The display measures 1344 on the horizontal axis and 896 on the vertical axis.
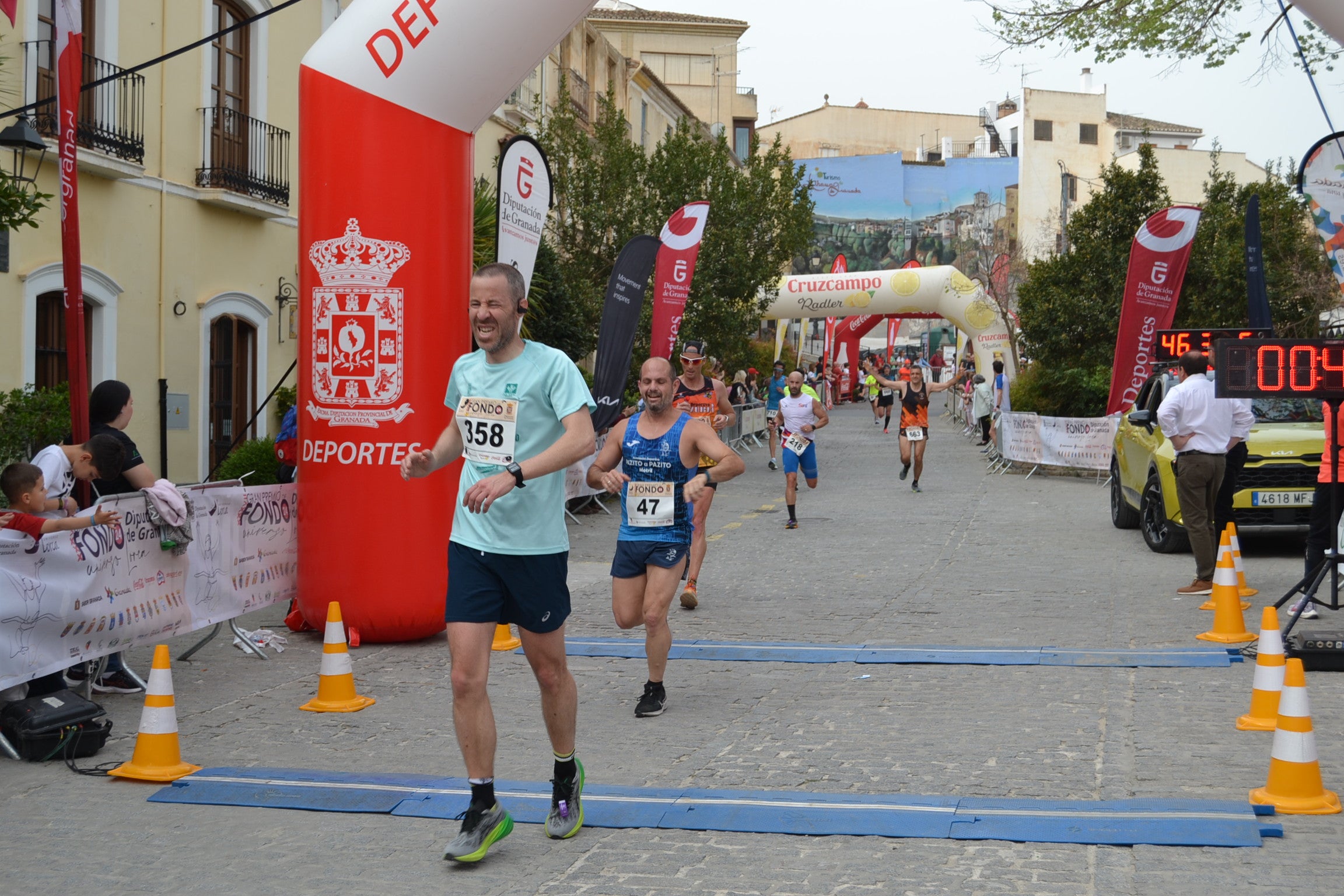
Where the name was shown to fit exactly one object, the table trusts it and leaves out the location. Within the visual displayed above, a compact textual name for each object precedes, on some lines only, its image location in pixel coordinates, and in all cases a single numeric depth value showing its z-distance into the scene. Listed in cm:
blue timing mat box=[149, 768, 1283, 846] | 491
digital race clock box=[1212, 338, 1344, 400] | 830
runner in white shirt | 1620
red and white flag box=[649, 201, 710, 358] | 1833
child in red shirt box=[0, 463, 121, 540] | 685
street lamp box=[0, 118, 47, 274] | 908
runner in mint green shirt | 480
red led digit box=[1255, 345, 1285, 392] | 837
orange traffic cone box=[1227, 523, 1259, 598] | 928
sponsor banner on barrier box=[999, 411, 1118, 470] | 2341
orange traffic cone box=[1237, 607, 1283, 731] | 595
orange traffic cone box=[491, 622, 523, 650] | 909
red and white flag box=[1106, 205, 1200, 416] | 1900
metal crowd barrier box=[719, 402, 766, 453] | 3116
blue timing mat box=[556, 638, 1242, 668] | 823
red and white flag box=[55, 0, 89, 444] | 811
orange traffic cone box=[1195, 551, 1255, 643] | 892
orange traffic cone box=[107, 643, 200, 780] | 584
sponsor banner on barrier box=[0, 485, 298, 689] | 656
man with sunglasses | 1181
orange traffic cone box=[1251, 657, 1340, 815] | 512
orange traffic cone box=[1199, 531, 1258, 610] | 912
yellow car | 1275
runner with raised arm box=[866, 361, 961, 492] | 2073
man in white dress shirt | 1076
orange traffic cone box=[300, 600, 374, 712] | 712
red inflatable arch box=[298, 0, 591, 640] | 865
